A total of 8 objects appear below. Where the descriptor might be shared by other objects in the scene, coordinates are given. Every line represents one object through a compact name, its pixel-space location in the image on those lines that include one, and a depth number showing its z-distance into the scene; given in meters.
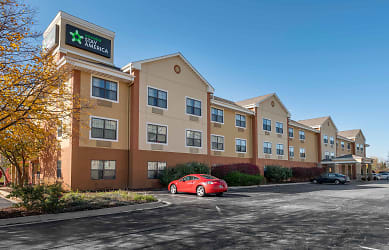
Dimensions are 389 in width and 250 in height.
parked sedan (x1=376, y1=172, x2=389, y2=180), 59.54
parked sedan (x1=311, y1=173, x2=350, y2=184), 36.78
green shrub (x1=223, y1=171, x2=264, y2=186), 28.52
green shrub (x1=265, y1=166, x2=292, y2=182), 36.22
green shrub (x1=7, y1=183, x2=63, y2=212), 11.12
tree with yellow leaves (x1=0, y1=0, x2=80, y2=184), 11.12
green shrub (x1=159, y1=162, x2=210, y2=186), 24.28
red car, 17.88
